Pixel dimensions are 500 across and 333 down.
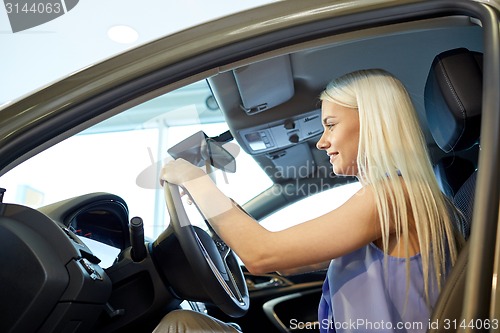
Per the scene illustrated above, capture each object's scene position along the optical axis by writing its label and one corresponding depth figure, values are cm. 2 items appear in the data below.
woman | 102
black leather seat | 99
